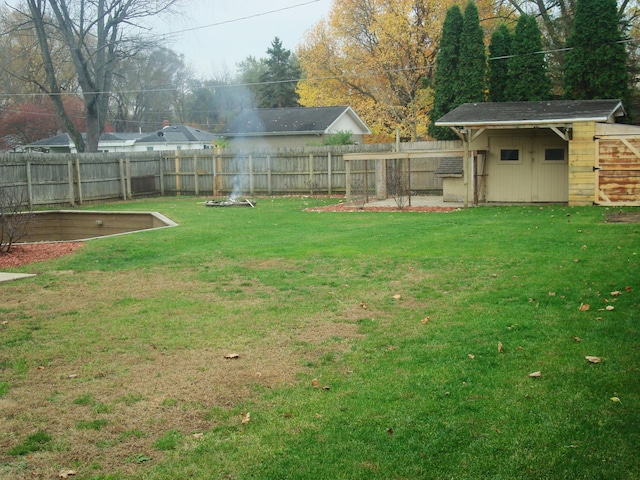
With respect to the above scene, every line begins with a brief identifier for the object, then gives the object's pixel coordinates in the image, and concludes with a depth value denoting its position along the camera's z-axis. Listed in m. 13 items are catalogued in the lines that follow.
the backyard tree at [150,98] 59.44
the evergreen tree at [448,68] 28.06
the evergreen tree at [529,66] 26.66
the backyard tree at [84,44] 32.97
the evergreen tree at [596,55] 24.94
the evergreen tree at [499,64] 27.89
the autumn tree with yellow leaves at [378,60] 36.31
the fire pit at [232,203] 22.24
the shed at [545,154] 17.73
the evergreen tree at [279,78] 53.12
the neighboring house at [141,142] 50.94
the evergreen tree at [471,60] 27.27
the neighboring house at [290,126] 38.62
